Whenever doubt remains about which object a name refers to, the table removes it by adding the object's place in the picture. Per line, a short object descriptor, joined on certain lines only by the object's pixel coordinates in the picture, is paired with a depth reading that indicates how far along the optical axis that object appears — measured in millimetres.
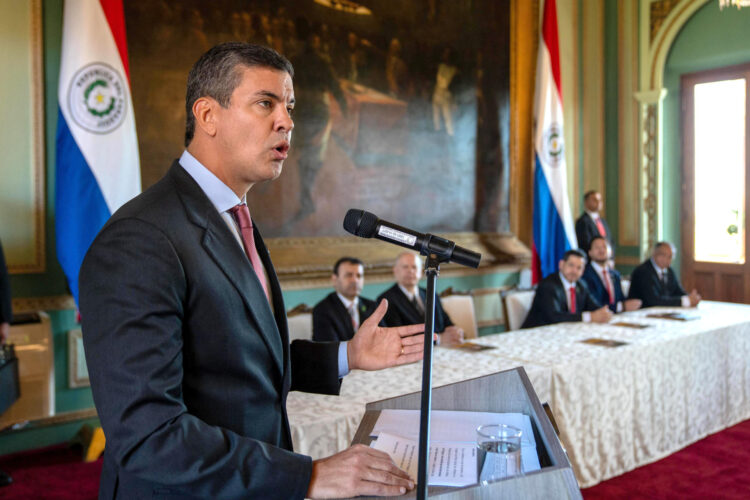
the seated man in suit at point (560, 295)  4762
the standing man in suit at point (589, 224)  6723
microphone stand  891
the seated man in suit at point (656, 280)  5586
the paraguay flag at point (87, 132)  3799
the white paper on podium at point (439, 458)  1081
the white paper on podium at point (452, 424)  1275
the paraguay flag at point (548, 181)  6430
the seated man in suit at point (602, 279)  5570
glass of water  1105
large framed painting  4543
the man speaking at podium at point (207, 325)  902
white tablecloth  2508
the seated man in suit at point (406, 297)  4203
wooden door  6805
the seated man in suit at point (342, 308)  3928
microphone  1083
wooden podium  964
